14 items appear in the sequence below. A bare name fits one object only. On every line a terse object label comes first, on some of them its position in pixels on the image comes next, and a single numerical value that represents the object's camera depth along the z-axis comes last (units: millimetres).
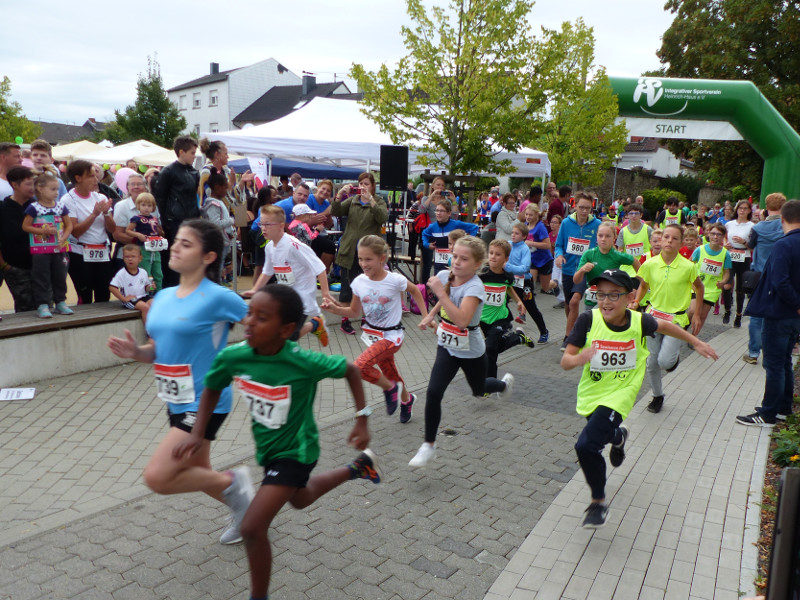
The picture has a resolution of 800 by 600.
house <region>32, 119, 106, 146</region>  85312
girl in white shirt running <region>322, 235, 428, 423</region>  5320
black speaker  11859
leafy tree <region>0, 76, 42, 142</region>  36500
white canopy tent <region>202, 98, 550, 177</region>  12531
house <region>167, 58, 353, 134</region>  60906
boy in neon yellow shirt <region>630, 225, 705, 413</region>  6461
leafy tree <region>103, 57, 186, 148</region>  39531
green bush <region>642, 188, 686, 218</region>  43031
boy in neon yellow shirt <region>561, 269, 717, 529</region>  3918
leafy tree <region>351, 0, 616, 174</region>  13109
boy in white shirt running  6211
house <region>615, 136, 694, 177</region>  69500
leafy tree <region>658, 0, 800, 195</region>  28094
